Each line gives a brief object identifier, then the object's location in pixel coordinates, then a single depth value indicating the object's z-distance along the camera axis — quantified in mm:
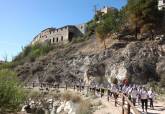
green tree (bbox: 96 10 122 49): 21617
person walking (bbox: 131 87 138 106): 7880
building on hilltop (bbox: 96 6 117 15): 30926
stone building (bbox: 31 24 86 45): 30842
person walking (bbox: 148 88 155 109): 7773
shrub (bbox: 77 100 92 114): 8750
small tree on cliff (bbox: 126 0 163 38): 19499
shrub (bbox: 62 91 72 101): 13073
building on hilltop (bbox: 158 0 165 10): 21575
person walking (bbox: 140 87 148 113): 7480
